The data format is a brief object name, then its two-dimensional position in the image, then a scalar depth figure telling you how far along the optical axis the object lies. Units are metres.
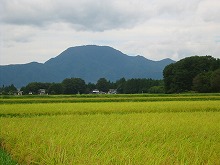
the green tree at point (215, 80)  63.44
